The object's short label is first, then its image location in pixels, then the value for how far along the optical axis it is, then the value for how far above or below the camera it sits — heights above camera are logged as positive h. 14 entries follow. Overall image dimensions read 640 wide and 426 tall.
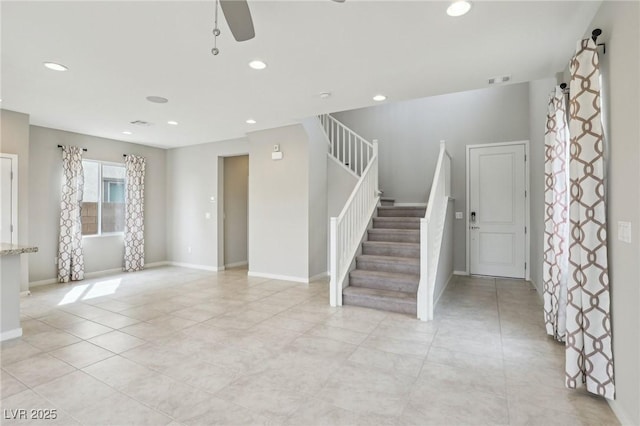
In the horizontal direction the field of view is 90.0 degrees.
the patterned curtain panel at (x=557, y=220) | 2.92 -0.07
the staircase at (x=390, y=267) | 4.12 -0.77
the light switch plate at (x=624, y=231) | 1.83 -0.11
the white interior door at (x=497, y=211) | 5.81 +0.04
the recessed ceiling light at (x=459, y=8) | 2.21 +1.45
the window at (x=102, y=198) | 6.27 +0.36
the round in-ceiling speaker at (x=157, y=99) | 4.10 +1.52
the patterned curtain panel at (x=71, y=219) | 5.71 -0.05
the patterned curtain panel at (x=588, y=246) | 2.06 -0.23
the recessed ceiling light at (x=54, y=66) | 3.14 +1.50
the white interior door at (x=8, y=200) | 4.51 +0.24
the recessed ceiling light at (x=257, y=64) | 3.10 +1.49
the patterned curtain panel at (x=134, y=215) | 6.77 +0.02
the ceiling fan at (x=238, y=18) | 1.68 +1.10
